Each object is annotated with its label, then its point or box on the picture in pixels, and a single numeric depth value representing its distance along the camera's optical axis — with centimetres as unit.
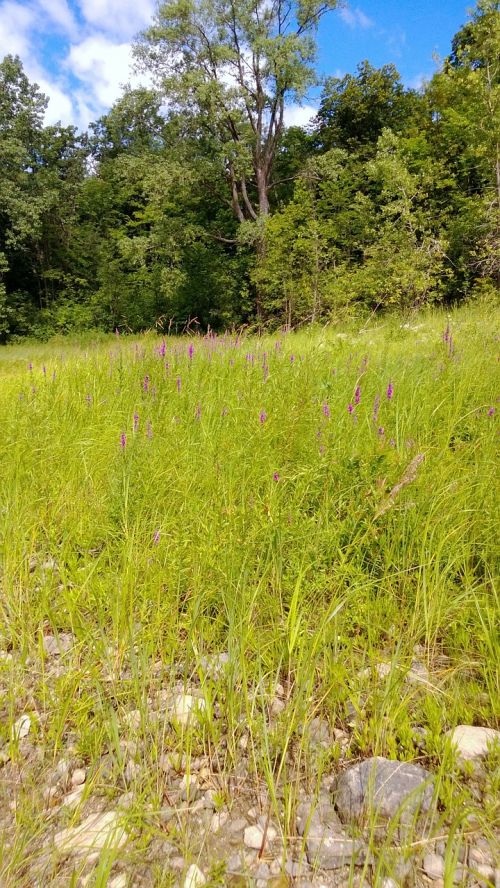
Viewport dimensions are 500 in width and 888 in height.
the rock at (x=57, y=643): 180
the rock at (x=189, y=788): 130
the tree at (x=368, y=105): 2050
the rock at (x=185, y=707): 148
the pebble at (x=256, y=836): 120
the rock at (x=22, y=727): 149
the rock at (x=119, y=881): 111
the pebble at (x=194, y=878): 110
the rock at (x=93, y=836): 116
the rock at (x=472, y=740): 132
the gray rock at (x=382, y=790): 122
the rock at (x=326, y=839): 115
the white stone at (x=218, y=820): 124
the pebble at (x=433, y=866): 110
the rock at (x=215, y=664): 160
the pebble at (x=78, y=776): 137
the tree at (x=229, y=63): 1694
